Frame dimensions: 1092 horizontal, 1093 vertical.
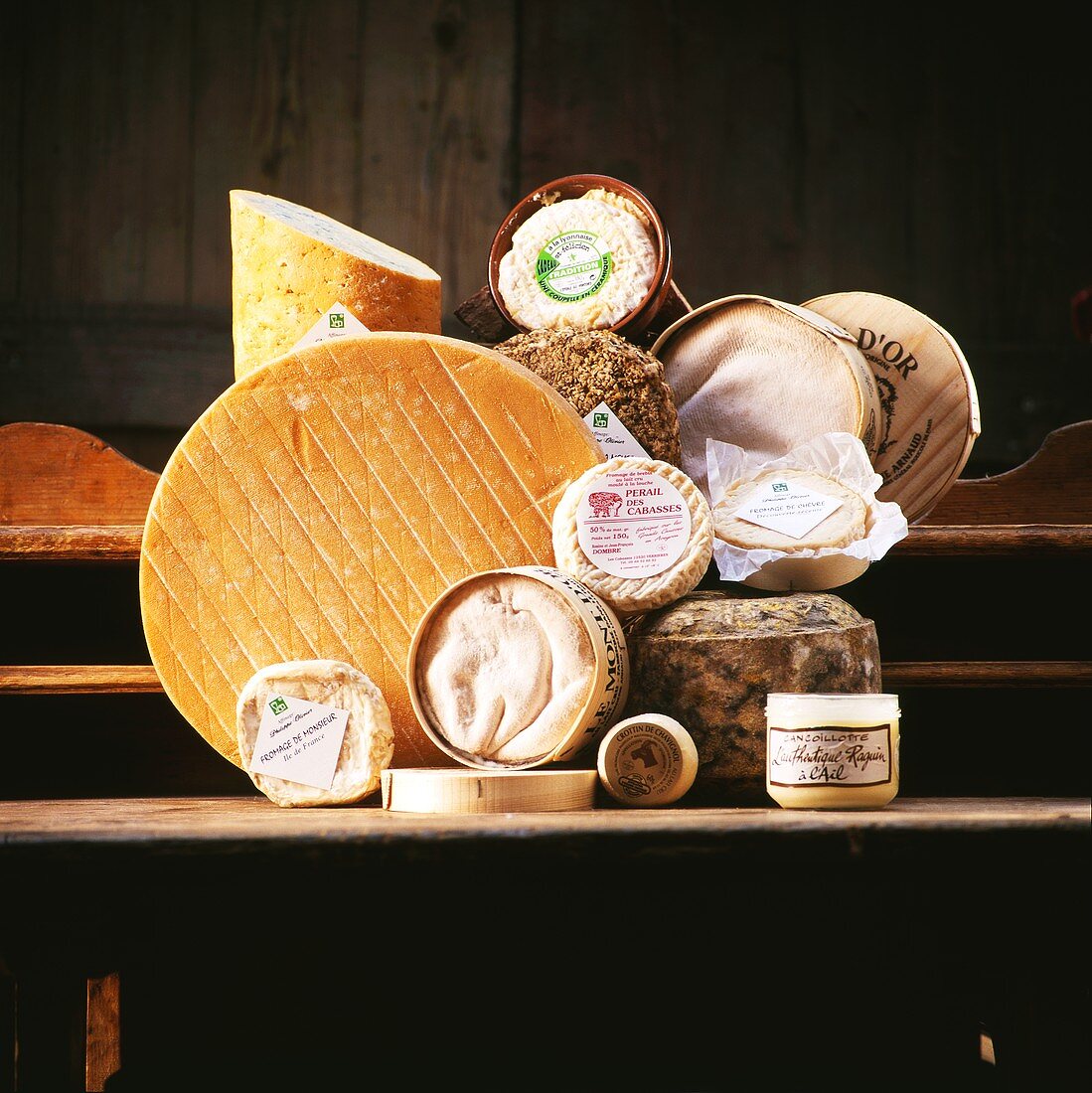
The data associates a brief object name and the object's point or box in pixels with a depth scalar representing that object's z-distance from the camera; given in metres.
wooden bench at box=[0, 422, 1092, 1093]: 1.91
